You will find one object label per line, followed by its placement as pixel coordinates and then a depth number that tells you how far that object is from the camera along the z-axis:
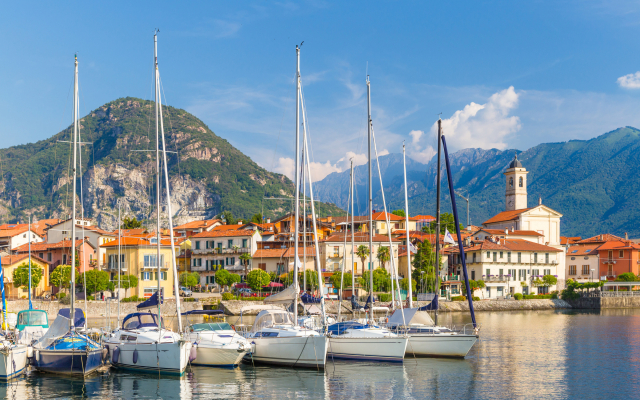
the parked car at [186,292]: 89.62
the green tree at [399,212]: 154.31
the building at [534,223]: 137.25
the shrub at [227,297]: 83.25
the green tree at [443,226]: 112.22
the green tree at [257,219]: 152.81
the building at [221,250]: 106.19
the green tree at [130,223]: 157.12
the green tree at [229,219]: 168.25
